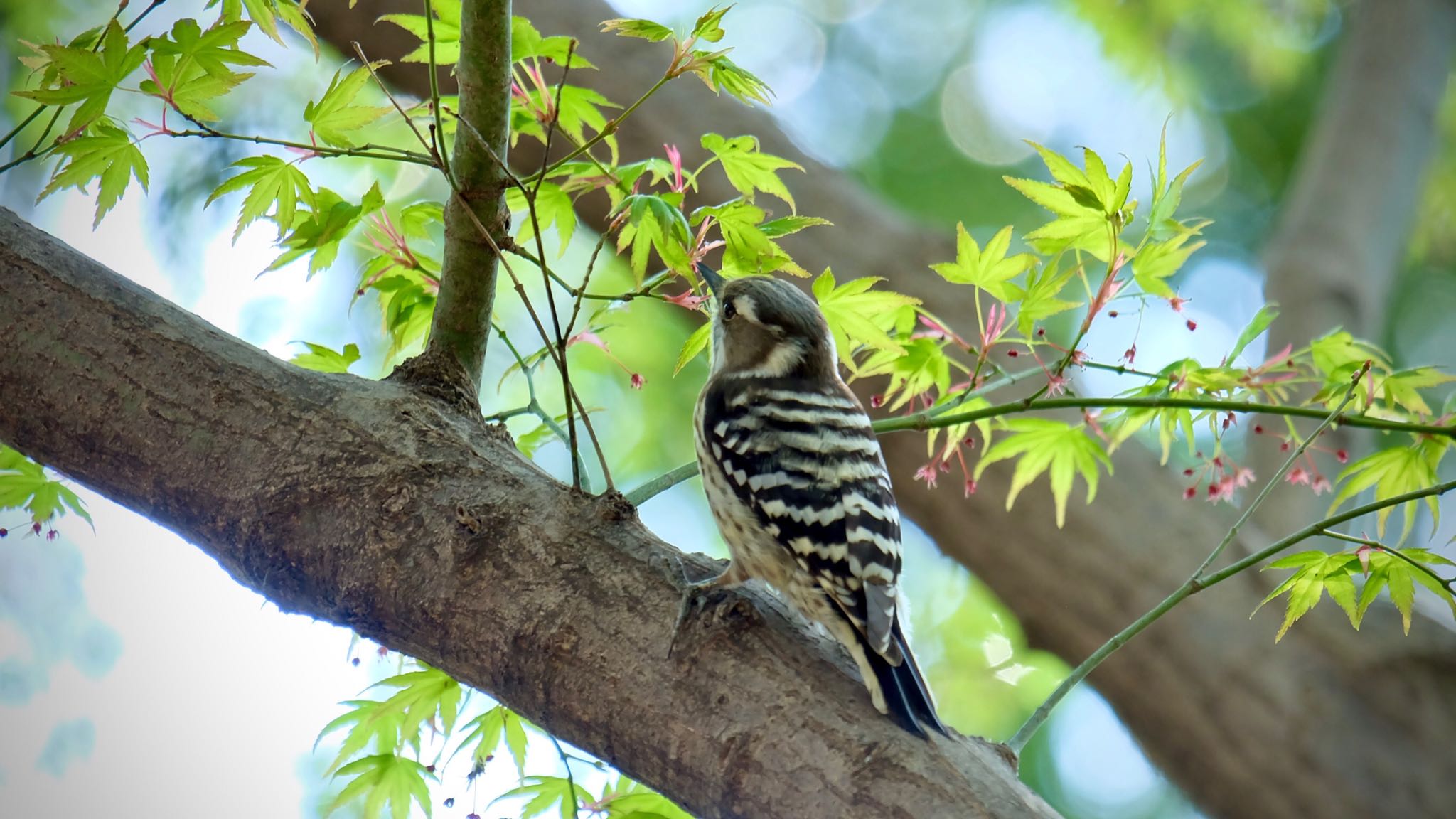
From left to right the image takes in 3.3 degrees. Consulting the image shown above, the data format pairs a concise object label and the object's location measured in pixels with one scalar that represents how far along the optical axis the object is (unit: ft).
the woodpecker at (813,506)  22.18
